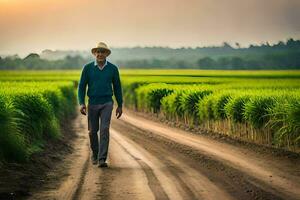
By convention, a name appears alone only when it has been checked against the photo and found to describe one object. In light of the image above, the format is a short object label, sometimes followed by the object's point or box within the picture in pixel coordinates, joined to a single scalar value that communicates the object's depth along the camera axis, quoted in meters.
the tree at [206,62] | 194.12
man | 12.84
